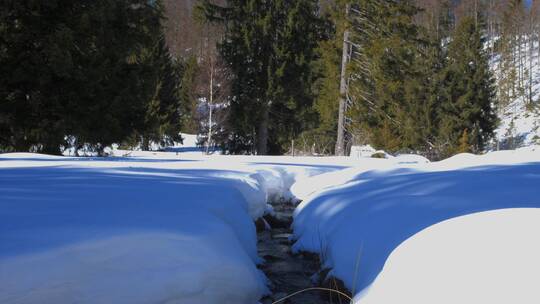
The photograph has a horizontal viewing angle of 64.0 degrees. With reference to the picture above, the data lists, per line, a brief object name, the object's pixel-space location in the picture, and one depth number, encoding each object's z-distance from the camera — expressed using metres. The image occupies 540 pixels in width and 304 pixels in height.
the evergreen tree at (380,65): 14.34
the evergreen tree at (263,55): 15.77
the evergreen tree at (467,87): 21.81
